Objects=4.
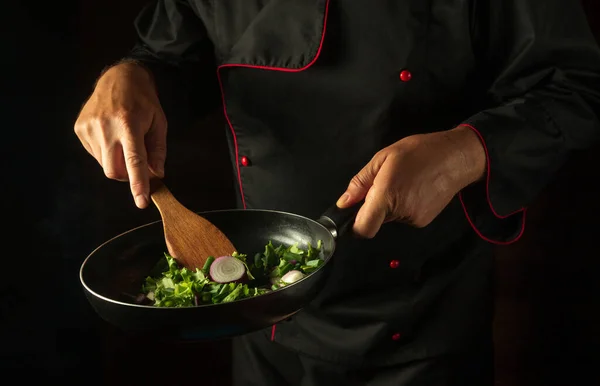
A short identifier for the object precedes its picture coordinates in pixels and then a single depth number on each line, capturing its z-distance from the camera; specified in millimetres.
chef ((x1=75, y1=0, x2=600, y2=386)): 814
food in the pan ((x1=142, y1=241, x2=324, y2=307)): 740
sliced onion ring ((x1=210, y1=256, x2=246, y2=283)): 771
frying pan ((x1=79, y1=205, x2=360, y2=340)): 623
